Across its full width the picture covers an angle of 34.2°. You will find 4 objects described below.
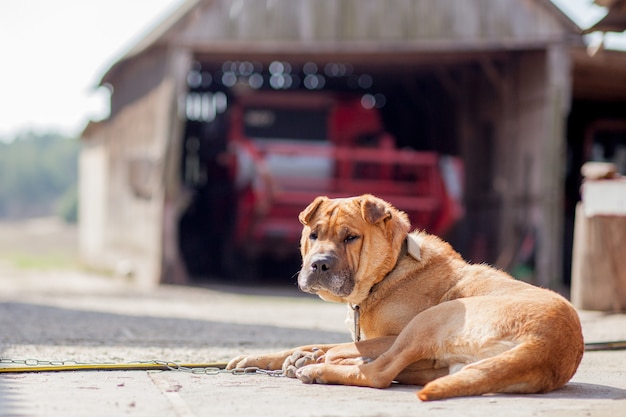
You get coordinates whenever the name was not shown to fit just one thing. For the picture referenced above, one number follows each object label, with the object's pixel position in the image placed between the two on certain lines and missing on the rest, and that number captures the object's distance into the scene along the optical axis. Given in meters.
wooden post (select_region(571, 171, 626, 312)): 10.41
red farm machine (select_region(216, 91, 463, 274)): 15.87
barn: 16.59
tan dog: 4.96
